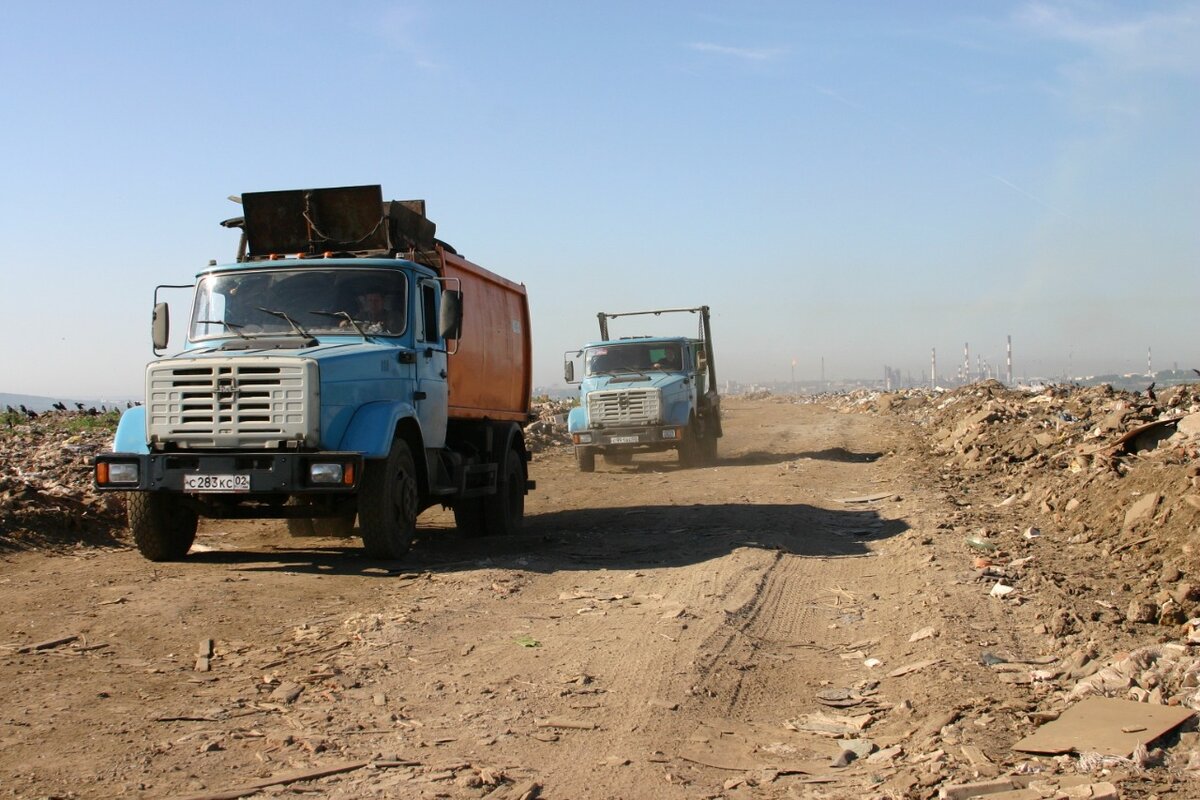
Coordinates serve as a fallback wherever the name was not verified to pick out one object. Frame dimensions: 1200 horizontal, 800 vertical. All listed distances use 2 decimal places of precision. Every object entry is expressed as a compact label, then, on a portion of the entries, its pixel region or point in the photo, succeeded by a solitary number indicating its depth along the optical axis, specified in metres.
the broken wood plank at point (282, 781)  4.15
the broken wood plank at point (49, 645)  6.40
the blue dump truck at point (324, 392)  8.79
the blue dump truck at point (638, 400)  20.08
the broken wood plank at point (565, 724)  5.07
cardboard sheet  4.52
